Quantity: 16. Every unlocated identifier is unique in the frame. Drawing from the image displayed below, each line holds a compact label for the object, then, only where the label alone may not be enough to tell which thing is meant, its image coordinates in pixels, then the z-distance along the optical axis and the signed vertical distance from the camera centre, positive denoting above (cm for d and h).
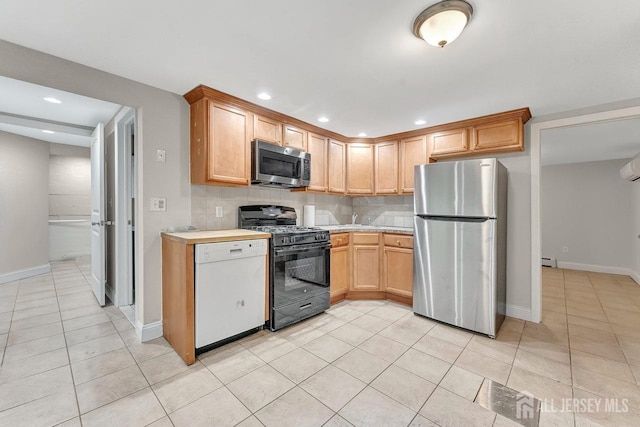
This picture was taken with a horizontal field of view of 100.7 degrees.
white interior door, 312 +6
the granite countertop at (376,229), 325 -22
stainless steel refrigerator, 249 -32
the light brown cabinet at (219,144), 246 +67
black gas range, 254 -55
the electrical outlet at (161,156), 241 +54
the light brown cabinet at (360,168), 396 +66
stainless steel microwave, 276 +53
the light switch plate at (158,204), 238 +9
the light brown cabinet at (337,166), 375 +67
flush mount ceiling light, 137 +103
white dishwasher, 209 -64
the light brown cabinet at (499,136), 283 +83
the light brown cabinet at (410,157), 350 +73
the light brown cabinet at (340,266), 329 -69
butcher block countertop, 204 -18
